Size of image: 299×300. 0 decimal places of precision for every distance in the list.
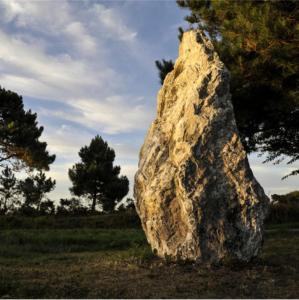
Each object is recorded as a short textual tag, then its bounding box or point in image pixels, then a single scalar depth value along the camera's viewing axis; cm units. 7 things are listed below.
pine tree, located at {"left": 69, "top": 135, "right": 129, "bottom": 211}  2447
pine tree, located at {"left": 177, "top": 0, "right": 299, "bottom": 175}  1261
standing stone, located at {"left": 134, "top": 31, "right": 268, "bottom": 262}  672
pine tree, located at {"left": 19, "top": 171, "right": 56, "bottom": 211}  2206
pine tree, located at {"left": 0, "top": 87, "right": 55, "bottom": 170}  1987
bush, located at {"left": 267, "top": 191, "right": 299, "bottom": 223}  1759
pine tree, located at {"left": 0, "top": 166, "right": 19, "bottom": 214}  2212
